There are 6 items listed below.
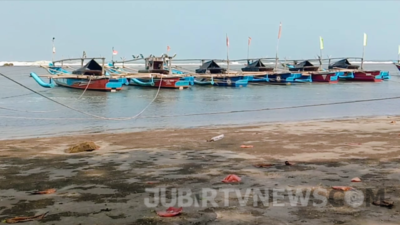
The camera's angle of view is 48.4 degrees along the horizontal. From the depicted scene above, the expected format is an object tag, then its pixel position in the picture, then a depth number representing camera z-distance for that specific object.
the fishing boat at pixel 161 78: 36.72
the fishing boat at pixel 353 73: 48.46
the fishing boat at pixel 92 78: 33.81
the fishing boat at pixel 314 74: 45.03
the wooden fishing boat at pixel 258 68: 43.56
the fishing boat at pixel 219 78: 40.66
